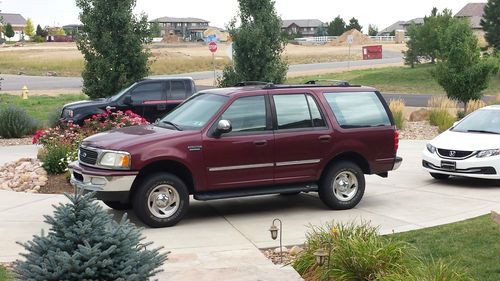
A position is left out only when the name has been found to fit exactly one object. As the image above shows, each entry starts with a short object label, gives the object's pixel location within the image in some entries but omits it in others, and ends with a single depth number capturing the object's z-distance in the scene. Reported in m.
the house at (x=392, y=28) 182.73
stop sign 36.81
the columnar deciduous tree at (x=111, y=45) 19.09
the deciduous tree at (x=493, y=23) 45.28
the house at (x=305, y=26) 192.12
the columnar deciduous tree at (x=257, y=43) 20.20
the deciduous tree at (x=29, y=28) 157.12
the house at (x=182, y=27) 188.36
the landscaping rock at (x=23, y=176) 12.05
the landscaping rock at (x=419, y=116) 23.38
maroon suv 8.98
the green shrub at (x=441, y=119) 20.88
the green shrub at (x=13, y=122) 19.91
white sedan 11.93
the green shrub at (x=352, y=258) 6.02
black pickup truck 17.62
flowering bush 12.59
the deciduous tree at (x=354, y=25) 129.12
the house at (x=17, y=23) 168.48
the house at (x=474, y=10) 126.70
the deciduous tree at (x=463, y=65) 22.25
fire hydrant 34.70
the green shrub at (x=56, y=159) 12.53
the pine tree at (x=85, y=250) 4.48
